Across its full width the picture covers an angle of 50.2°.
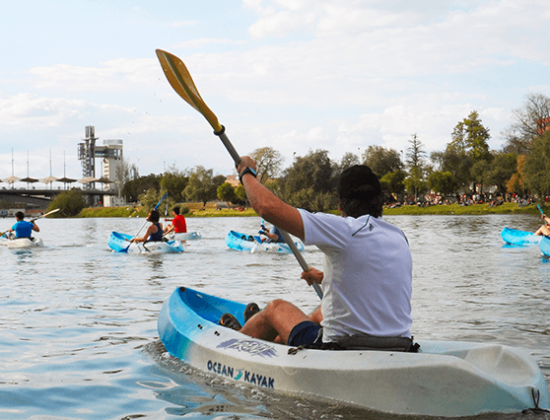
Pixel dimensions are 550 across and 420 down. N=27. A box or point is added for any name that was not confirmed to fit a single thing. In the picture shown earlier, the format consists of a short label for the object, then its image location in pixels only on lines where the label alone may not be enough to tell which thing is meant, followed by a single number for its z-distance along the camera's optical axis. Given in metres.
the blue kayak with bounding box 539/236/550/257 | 14.48
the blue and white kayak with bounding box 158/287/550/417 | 3.63
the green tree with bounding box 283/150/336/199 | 71.19
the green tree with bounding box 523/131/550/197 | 42.00
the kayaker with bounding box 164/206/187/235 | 20.81
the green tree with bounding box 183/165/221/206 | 89.06
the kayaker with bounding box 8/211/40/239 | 19.73
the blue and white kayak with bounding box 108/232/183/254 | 17.30
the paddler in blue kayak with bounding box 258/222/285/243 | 17.11
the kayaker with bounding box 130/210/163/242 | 16.77
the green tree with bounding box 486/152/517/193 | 62.91
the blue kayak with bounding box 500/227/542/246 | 17.91
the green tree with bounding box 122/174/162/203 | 107.88
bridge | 114.06
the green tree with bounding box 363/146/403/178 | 80.50
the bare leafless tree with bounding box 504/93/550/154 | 53.69
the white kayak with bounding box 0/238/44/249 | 19.77
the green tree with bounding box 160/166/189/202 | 96.25
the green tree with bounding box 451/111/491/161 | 72.25
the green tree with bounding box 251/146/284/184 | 75.75
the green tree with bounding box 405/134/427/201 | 70.31
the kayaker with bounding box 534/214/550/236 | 16.31
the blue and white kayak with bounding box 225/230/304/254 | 17.50
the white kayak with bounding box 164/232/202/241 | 20.92
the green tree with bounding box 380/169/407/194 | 73.94
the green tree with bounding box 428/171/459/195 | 68.06
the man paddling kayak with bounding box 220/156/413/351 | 3.33
